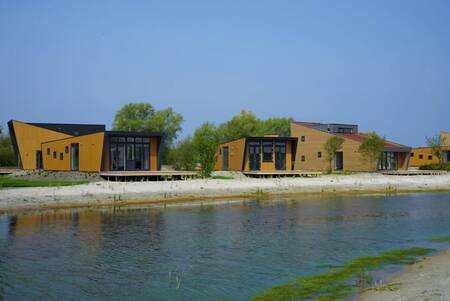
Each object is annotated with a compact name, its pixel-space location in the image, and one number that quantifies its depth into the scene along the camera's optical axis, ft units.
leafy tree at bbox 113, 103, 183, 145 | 225.76
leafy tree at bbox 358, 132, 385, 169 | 151.84
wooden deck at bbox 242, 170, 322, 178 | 135.44
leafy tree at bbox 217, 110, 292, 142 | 230.89
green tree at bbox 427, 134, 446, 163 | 196.24
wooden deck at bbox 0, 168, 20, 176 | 142.61
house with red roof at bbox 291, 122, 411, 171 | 161.17
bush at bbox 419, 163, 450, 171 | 167.76
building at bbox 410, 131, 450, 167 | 203.19
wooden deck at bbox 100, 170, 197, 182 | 108.88
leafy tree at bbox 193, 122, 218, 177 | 117.60
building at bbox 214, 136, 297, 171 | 145.89
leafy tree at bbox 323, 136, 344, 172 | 157.69
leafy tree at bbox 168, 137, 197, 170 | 139.95
